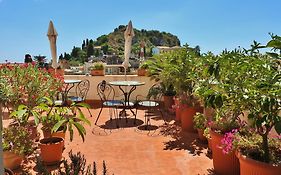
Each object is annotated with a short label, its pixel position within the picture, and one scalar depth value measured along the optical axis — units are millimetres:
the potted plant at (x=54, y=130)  3123
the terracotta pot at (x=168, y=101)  6887
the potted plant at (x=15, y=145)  3072
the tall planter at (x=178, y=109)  5226
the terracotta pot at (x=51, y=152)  3359
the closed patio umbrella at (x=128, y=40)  7406
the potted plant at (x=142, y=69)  7703
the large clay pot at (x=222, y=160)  2992
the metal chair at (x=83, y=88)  7418
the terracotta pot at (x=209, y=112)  3863
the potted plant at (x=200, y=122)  4084
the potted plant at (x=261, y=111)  1837
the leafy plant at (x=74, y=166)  1704
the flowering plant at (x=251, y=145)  2504
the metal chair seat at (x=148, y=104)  5267
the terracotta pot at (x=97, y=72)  7812
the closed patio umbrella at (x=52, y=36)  7148
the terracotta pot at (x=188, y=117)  4762
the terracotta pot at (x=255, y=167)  2174
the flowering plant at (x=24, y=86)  4000
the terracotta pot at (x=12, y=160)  3042
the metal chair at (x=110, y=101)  5390
